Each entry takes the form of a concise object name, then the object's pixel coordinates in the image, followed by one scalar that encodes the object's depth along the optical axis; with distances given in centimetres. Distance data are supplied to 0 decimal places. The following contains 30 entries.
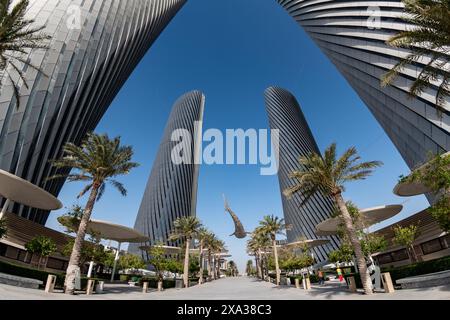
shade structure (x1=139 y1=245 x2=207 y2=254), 6335
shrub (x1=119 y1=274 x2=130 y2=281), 4691
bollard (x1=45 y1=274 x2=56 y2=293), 1664
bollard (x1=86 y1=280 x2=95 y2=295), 1955
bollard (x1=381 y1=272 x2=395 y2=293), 1550
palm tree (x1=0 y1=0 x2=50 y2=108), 1433
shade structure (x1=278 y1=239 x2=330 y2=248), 5043
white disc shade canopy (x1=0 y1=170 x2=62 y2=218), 2214
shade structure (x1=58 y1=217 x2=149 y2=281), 2889
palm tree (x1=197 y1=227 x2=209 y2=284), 5403
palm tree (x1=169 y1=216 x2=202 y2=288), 4391
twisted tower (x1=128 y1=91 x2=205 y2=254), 11250
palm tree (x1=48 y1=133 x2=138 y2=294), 2197
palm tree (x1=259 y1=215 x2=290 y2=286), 4112
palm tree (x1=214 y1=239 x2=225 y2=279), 6488
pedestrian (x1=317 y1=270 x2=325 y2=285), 3231
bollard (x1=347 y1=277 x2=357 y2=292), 1869
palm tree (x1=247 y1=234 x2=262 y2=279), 6185
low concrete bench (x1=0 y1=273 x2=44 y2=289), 1567
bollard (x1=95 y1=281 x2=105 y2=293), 2173
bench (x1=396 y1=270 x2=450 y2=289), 1340
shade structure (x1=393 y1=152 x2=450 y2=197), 2602
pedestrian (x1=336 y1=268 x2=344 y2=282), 3486
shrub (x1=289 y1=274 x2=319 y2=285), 3562
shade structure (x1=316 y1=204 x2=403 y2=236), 3184
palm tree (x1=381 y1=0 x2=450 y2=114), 1145
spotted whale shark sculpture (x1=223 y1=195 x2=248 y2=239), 5388
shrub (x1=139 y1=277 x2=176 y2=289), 3172
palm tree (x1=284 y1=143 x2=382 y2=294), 2020
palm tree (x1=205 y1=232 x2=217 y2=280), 5771
